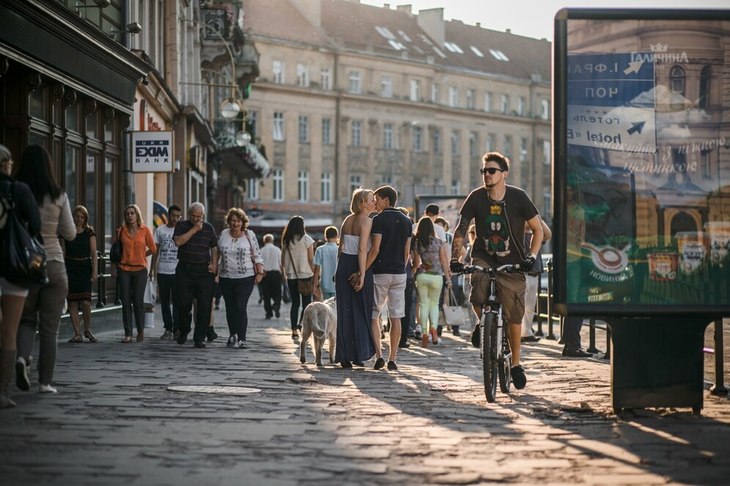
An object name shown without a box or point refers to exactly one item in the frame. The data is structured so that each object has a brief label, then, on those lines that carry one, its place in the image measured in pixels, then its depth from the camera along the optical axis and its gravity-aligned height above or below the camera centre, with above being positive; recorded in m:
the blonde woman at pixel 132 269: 17.17 -0.30
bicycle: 10.10 -0.67
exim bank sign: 23.09 +1.55
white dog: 13.58 -0.79
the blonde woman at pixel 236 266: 16.70 -0.26
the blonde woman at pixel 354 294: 13.16 -0.48
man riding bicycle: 10.40 +0.09
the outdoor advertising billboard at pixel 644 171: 9.16 +0.48
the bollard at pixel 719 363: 10.81 -0.95
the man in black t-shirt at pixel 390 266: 13.27 -0.21
